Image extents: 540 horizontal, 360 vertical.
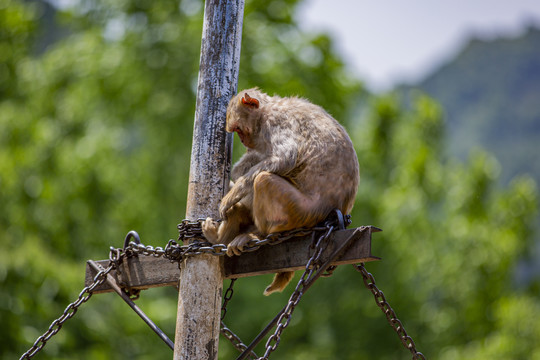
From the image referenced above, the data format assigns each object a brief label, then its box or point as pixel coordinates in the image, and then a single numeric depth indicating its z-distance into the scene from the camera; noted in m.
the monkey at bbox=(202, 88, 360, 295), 7.60
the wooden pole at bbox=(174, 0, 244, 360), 7.57
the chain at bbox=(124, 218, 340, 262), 7.41
